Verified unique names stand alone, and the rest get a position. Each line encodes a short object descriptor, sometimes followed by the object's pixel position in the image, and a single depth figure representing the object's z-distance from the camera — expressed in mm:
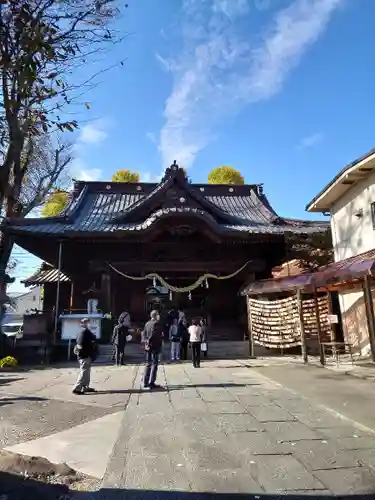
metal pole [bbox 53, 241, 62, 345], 14041
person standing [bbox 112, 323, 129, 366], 11727
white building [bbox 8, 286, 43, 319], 60375
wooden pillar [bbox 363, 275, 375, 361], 9755
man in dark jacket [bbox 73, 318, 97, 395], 7898
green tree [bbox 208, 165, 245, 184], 41550
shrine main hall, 15570
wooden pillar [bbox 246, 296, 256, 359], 13878
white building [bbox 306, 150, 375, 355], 11758
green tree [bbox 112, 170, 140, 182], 41094
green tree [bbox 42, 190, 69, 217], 28631
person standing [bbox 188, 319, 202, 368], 11195
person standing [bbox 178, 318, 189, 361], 13141
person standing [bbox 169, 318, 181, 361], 12983
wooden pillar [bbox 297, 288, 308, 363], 11805
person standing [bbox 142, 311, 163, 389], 8149
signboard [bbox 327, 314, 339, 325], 11219
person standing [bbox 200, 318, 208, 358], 13016
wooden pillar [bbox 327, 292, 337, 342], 11748
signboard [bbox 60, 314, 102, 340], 13648
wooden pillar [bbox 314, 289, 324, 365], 11497
